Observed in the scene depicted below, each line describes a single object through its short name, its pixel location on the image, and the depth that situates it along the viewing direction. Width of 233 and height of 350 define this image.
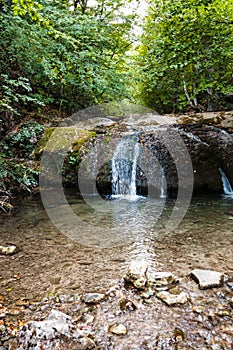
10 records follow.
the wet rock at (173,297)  2.01
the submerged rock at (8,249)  2.98
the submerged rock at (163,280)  2.24
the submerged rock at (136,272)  2.33
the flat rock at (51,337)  1.48
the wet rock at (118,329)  1.70
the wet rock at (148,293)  2.11
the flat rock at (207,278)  2.21
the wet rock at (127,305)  1.96
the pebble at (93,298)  2.05
